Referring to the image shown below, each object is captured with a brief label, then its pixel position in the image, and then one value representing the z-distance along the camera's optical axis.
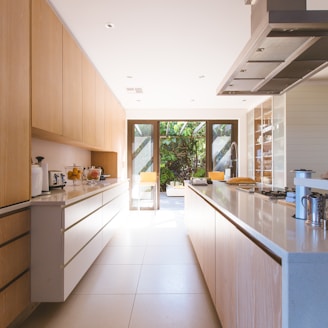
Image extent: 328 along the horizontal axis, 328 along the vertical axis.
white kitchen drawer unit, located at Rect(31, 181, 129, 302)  1.81
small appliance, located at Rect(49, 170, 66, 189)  2.67
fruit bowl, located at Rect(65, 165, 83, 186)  3.37
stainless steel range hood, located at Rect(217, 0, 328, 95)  1.30
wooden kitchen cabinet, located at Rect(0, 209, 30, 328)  1.52
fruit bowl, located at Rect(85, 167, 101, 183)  4.11
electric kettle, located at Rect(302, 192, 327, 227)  1.05
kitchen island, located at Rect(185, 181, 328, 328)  0.75
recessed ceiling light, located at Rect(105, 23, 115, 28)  2.68
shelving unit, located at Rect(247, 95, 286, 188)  4.63
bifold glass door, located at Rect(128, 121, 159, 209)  6.46
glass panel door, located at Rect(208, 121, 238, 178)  6.54
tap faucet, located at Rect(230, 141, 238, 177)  4.29
